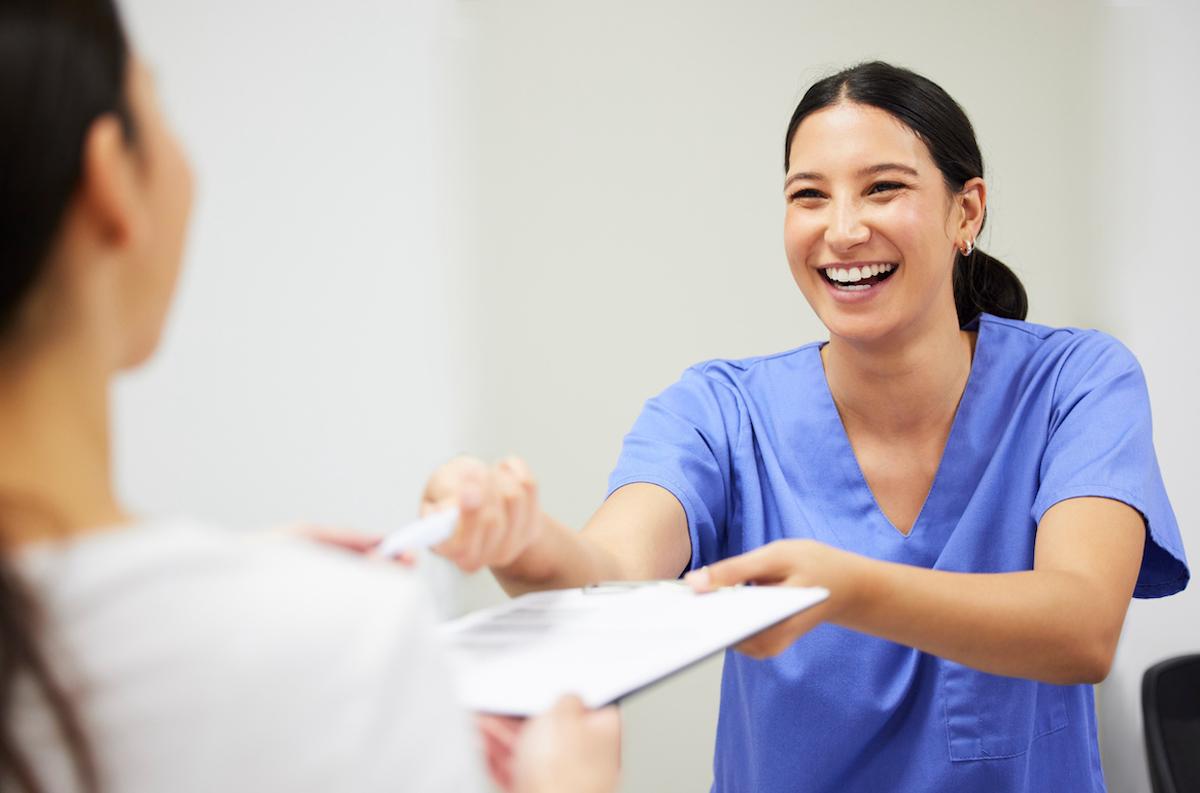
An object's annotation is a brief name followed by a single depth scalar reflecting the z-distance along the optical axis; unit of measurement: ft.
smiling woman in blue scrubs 3.29
